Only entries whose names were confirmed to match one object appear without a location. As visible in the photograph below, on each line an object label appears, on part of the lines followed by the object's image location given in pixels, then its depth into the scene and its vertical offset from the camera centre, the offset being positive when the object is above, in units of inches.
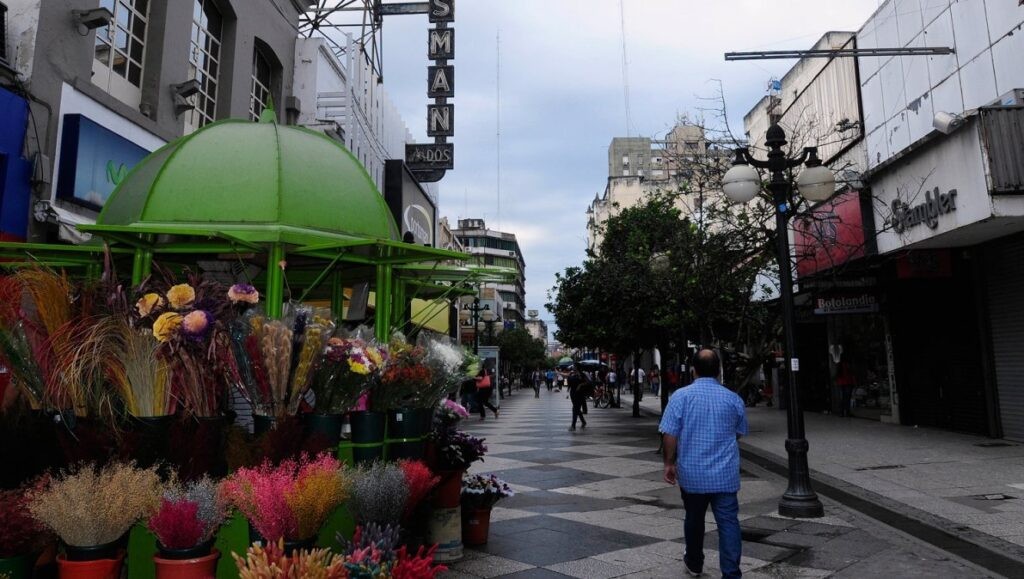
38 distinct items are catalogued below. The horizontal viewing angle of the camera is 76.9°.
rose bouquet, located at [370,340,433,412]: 172.7 -1.7
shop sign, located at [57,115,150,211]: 327.3 +114.8
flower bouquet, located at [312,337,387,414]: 151.3 +0.3
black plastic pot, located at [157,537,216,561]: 113.0 -30.9
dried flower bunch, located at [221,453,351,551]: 114.2 -22.2
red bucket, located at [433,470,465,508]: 205.0 -37.1
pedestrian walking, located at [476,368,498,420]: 772.9 -21.6
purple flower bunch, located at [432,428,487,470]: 208.2 -24.8
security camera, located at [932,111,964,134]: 407.2 +157.4
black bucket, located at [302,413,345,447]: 150.5 -11.6
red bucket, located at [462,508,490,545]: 225.1 -53.3
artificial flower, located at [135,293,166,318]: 135.6 +15.0
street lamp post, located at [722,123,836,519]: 277.7 +67.7
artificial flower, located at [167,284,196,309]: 138.0 +17.1
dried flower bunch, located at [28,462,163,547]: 110.9 -22.0
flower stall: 113.8 -11.2
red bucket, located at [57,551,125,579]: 113.1 -33.6
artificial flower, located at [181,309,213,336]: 133.0 +10.9
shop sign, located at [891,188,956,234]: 424.2 +111.2
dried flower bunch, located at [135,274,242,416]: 133.8 +8.1
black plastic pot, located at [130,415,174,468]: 131.4 -12.9
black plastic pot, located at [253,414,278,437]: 147.2 -11.0
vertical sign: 682.8 +314.8
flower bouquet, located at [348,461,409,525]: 132.3 -25.3
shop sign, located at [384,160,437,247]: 624.4 +175.1
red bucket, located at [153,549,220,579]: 112.5 -33.4
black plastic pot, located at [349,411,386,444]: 163.3 -13.0
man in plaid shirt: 177.3 -23.0
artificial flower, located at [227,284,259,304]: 150.0 +19.0
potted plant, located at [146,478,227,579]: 112.7 -28.0
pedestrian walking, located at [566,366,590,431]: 699.4 -20.0
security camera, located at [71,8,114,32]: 332.8 +184.6
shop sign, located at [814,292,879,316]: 569.6 +59.4
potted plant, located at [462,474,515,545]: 223.0 -45.5
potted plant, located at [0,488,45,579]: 109.1 -27.5
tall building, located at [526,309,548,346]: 6313.0 +482.0
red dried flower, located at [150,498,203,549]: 112.6 -25.9
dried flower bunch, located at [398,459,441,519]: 146.9 -24.8
